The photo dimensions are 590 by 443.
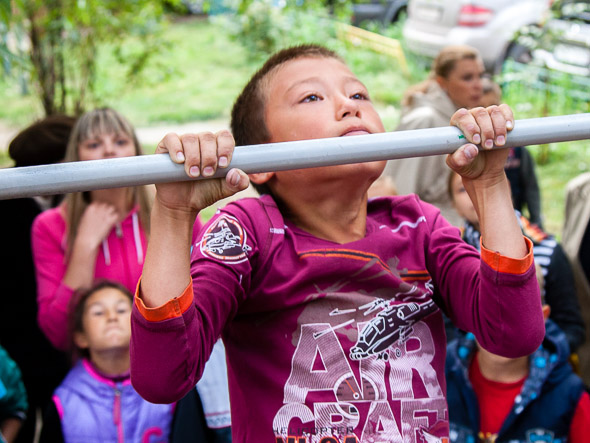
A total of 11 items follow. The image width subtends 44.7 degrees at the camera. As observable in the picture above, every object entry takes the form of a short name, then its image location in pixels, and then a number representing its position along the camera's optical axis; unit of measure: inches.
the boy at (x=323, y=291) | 50.9
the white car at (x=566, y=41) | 249.4
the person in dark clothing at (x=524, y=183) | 183.1
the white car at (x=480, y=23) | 341.7
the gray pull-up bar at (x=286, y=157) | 48.0
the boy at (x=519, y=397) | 99.1
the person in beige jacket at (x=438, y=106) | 155.3
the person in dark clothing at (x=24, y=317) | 123.5
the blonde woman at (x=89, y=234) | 112.9
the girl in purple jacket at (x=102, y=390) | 99.3
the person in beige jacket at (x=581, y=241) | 128.7
